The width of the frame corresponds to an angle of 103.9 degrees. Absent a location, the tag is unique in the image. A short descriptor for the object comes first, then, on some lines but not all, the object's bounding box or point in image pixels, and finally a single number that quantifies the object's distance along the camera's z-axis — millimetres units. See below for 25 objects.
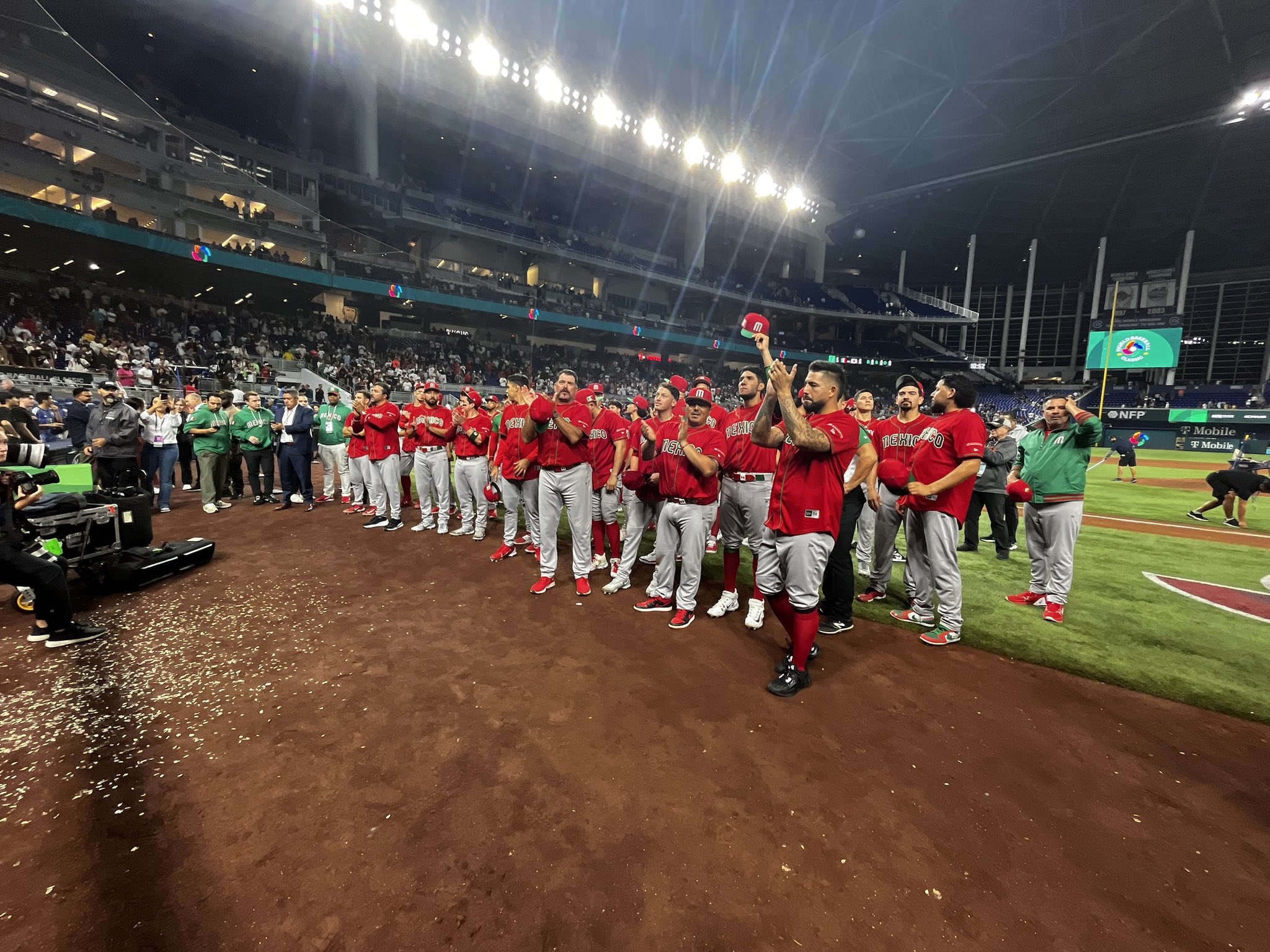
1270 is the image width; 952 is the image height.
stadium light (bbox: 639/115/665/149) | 33812
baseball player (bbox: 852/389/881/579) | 5738
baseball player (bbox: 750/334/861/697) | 3324
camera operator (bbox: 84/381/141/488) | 7234
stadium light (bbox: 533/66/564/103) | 29672
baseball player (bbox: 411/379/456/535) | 6945
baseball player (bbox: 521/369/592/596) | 5020
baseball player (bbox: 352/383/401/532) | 7477
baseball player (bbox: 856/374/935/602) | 4785
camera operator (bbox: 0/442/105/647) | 3500
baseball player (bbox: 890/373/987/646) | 4022
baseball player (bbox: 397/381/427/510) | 7258
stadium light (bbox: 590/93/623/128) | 31859
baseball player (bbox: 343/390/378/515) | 8062
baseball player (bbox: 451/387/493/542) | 6695
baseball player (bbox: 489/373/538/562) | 5547
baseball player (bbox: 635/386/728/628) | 4328
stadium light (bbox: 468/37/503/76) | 27641
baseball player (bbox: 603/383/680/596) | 4910
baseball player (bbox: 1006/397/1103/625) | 4562
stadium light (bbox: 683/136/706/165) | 36062
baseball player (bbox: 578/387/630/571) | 5539
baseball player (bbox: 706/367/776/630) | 4727
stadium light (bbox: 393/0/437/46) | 25328
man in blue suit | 8438
